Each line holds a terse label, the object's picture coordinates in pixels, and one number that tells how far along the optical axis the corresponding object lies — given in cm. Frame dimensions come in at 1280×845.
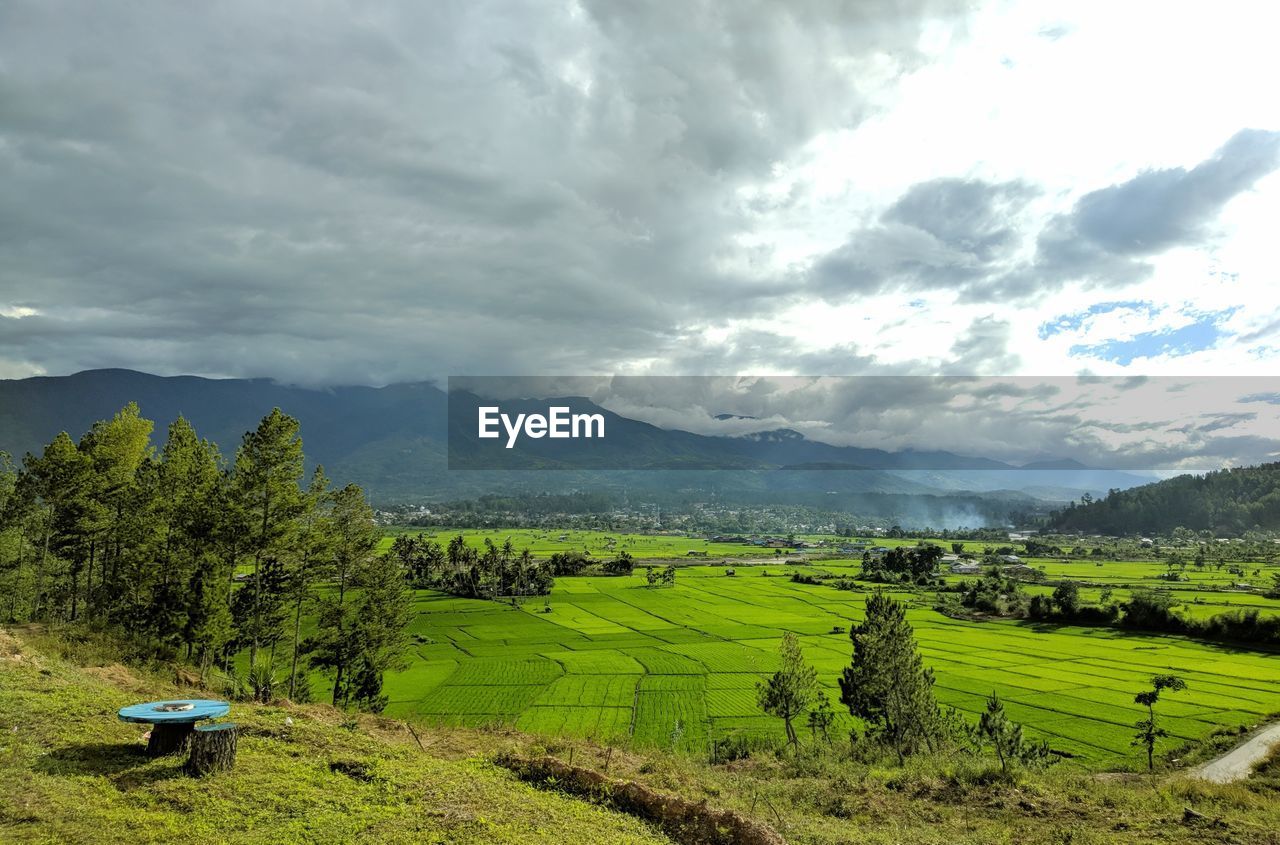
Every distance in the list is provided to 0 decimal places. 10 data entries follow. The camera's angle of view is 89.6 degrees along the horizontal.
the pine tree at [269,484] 3538
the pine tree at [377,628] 4641
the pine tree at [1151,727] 4319
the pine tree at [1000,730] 4291
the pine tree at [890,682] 4666
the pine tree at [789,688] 4841
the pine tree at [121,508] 3641
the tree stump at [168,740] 1650
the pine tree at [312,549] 3881
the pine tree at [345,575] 4597
